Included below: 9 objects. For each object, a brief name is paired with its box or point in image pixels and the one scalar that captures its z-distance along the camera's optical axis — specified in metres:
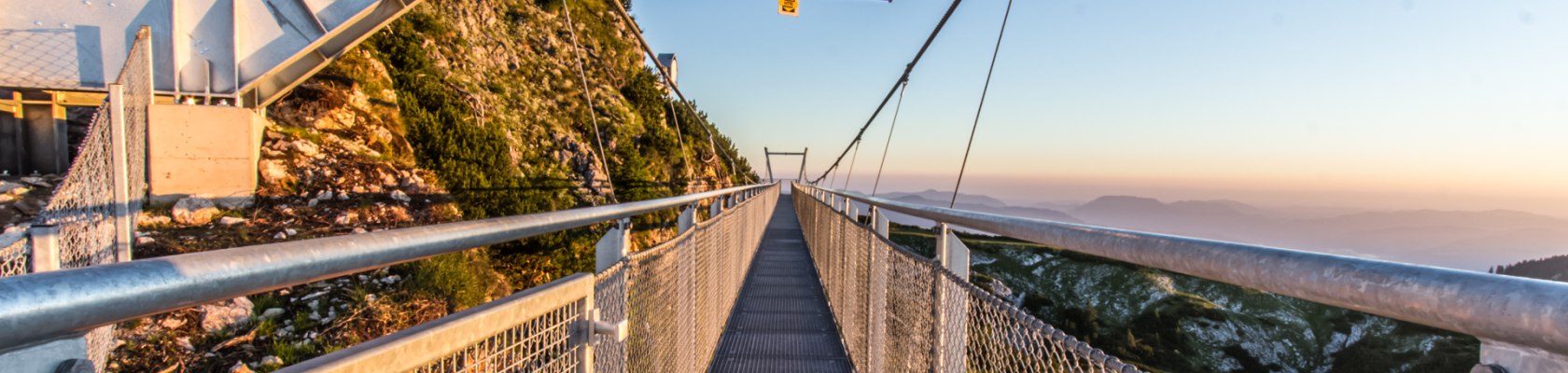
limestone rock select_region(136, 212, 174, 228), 8.26
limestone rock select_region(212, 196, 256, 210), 9.13
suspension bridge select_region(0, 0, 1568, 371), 0.55
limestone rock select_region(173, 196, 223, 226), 8.62
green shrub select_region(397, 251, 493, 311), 8.60
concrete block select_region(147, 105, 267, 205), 8.80
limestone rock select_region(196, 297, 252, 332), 6.41
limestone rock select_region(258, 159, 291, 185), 9.77
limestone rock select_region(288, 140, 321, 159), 10.43
